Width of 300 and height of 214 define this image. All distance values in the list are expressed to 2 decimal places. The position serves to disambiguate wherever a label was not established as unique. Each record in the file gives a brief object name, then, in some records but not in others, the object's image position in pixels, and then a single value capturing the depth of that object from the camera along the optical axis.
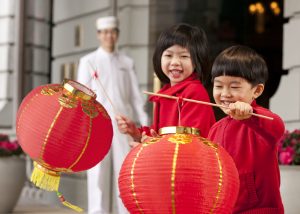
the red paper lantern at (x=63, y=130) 5.55
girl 5.80
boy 5.11
